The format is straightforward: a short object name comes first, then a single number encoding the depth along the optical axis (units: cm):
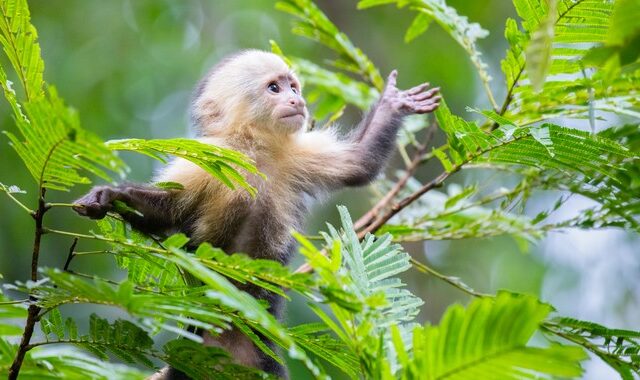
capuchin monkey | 809
